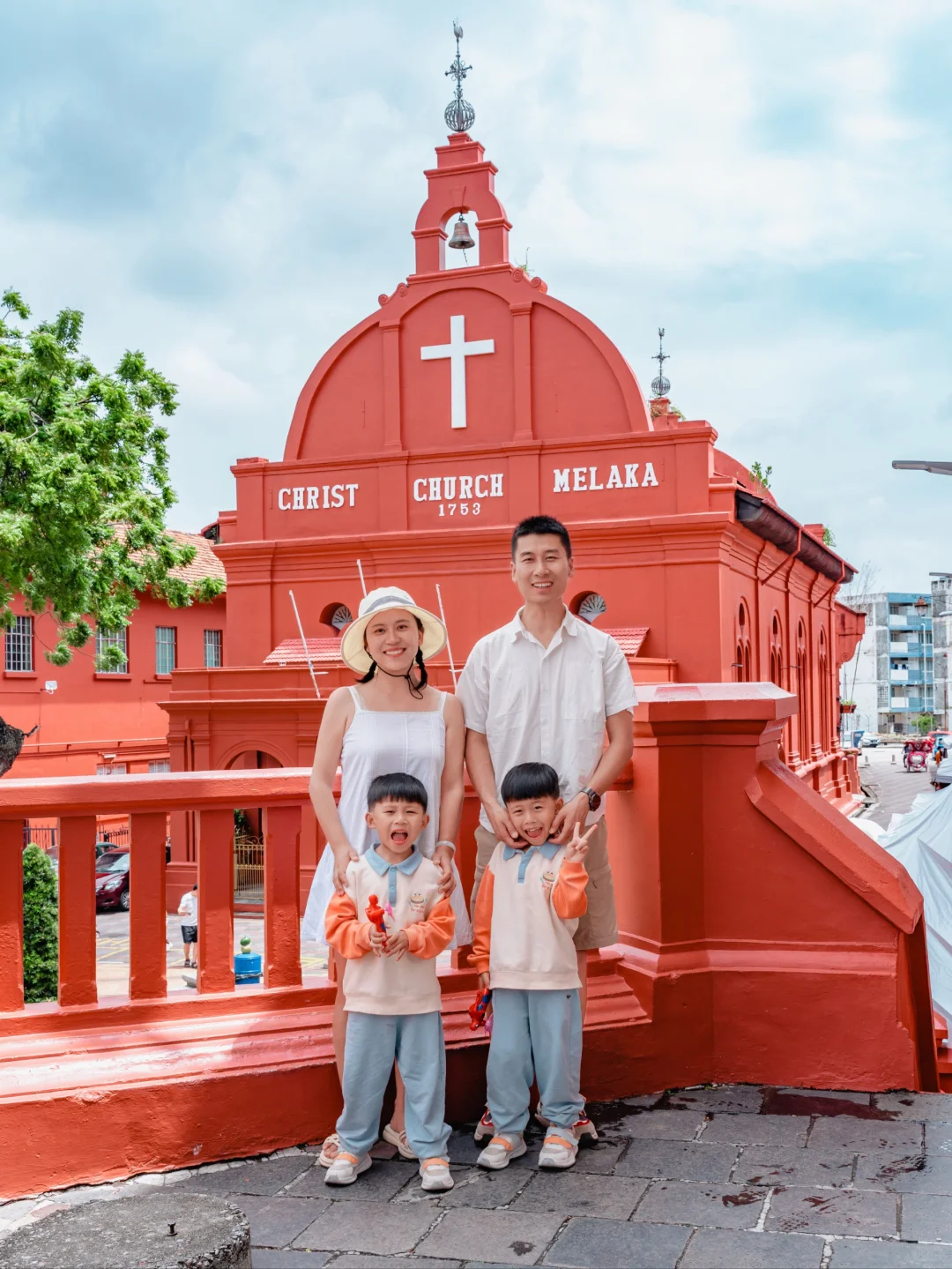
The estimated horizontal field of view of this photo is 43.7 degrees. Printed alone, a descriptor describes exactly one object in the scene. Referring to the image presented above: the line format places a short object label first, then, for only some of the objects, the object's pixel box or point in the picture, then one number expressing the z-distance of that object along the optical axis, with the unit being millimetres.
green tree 15625
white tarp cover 10703
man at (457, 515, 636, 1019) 3688
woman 3559
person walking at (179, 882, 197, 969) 12398
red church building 19734
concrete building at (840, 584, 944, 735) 90438
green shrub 10898
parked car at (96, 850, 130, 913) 20891
